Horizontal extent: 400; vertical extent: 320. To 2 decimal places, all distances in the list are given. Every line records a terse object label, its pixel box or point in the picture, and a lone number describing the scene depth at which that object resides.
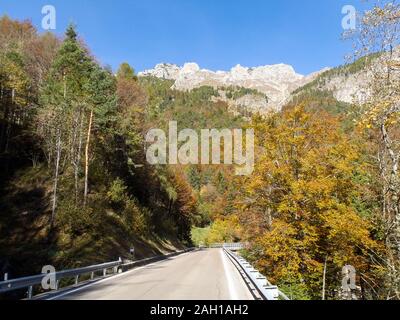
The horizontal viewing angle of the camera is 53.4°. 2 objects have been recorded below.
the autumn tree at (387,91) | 7.97
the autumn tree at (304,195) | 20.17
